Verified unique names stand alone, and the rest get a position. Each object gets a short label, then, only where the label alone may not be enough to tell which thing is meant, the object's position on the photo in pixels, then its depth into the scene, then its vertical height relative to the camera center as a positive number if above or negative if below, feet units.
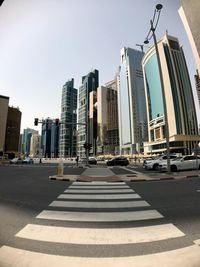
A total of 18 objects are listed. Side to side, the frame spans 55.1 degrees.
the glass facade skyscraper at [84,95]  449.48 +180.25
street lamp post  52.44 +16.27
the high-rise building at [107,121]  474.08 +105.24
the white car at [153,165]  72.71 -1.84
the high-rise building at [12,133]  328.90 +52.22
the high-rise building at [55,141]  526.57 +56.19
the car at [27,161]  152.04 +0.82
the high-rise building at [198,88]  269.85 +102.27
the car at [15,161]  150.32 +0.96
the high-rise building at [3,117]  311.27 +73.58
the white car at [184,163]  64.75 -1.23
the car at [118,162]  118.93 -0.78
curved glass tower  314.14 +103.25
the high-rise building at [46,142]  542.57 +55.93
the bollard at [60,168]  49.03 -1.65
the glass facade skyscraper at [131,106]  465.06 +135.38
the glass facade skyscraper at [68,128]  441.68 +74.48
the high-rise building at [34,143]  601.62 +59.91
